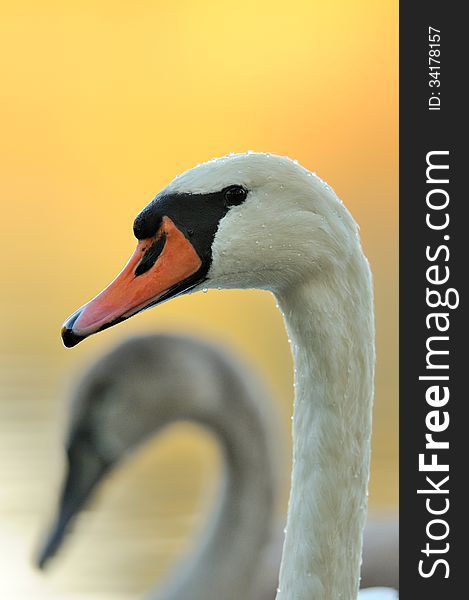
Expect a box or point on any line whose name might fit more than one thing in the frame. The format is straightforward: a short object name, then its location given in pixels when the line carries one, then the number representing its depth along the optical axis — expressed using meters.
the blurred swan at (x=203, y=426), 6.98
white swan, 5.73
